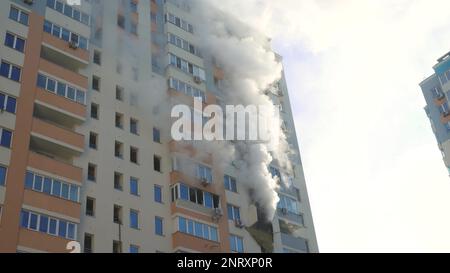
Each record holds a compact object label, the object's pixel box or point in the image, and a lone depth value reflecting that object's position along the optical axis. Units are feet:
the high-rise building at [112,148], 119.34
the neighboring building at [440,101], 217.56
